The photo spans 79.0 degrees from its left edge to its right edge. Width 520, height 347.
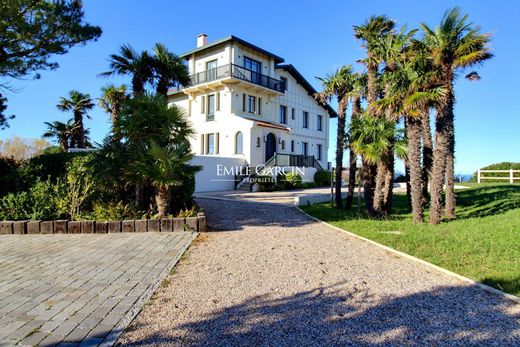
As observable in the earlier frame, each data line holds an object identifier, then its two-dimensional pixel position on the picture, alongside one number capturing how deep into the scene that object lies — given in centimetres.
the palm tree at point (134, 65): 1009
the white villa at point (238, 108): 2300
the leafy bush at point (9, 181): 886
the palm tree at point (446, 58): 885
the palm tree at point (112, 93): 1942
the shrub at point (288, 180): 2194
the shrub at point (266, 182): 2088
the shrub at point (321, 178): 2531
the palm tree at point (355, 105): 1164
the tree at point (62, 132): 2142
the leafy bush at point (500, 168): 2845
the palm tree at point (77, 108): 2219
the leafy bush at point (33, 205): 814
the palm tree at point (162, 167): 799
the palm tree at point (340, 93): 1200
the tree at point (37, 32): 996
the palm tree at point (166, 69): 1037
